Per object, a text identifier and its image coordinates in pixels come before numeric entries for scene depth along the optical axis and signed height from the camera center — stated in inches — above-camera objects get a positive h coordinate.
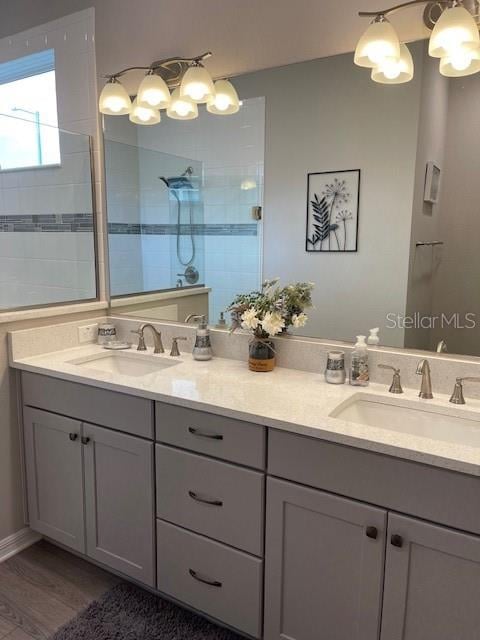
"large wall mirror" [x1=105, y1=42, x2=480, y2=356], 62.9 +7.4
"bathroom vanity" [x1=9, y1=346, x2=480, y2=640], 48.1 -32.2
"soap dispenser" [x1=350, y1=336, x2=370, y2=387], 68.1 -17.3
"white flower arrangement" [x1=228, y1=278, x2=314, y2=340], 72.1 -10.2
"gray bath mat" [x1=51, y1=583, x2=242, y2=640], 66.9 -54.8
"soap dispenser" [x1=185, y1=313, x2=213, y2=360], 82.1 -17.4
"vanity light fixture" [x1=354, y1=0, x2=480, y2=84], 57.1 +25.3
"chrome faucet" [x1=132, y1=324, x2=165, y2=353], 88.4 -18.0
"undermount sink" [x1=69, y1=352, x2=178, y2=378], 85.3 -22.0
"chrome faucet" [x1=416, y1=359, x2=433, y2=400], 62.7 -17.6
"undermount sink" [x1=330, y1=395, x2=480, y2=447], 58.0 -21.9
